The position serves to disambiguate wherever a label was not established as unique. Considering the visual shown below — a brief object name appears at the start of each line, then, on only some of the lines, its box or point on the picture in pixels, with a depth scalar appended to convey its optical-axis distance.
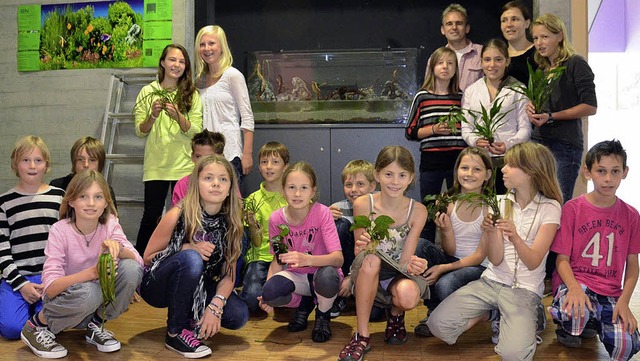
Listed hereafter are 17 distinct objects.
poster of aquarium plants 5.66
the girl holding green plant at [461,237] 3.27
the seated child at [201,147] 3.76
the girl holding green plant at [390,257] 2.97
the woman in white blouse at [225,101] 4.21
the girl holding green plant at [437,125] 3.96
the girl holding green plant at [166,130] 4.24
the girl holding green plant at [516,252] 2.93
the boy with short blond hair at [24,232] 3.16
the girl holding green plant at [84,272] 2.92
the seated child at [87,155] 3.97
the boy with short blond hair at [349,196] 3.75
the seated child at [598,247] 2.91
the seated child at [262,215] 3.54
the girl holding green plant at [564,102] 3.67
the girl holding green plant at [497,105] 3.71
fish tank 5.86
